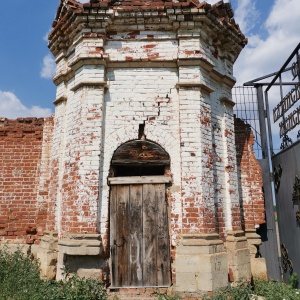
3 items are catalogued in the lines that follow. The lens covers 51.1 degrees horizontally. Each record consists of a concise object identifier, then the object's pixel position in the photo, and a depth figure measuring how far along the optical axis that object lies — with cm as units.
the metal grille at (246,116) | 743
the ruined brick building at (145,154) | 511
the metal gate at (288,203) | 568
